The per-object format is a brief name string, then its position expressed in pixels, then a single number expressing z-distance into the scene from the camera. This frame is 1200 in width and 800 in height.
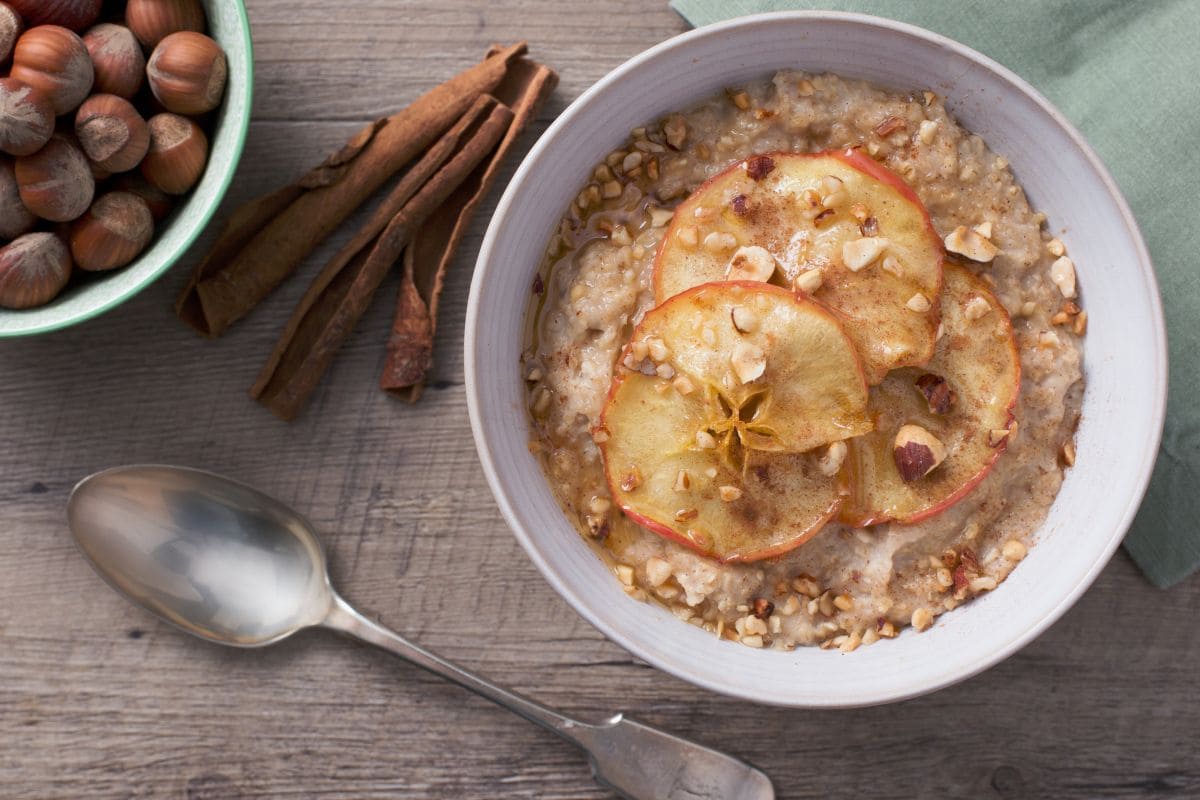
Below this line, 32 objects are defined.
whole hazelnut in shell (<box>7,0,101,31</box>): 0.65
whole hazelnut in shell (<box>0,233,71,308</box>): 0.64
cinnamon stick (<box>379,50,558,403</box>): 0.67
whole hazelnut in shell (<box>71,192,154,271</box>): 0.65
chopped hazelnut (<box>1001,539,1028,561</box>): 0.64
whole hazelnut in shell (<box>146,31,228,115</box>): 0.65
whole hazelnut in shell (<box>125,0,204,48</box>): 0.65
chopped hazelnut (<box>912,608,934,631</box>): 0.64
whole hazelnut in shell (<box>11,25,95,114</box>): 0.64
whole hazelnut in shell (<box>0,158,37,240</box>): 0.64
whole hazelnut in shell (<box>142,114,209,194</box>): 0.65
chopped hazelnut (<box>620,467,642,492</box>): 0.63
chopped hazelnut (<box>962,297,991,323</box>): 0.62
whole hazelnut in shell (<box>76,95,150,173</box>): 0.64
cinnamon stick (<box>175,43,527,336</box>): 0.67
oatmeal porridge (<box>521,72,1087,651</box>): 0.62
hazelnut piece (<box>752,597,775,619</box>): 0.64
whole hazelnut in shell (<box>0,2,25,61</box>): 0.64
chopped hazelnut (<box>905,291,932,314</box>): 0.62
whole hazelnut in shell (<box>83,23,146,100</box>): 0.65
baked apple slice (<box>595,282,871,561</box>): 0.61
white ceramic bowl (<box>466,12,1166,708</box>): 0.62
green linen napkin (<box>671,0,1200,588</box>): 0.66
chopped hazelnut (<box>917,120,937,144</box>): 0.63
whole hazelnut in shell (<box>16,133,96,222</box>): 0.64
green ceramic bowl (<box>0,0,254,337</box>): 0.65
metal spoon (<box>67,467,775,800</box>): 0.68
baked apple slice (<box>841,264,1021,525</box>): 0.63
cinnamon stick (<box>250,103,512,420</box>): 0.67
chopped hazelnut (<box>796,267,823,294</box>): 0.62
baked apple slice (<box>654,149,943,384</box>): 0.62
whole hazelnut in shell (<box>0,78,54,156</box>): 0.63
